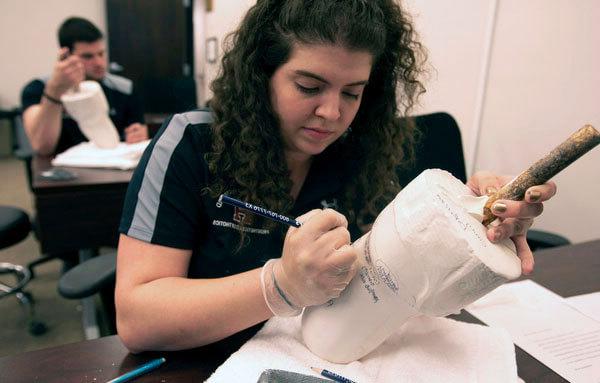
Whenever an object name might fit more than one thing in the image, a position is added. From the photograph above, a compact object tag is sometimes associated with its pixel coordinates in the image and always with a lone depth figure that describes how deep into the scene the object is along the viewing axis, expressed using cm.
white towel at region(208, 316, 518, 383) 66
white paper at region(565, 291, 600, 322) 96
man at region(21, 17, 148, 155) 193
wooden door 482
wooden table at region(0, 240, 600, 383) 67
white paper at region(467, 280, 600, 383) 78
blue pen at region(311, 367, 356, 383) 64
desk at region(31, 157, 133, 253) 160
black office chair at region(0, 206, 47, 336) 188
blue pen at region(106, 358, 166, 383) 66
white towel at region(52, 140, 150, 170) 184
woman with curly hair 70
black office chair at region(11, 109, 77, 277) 211
